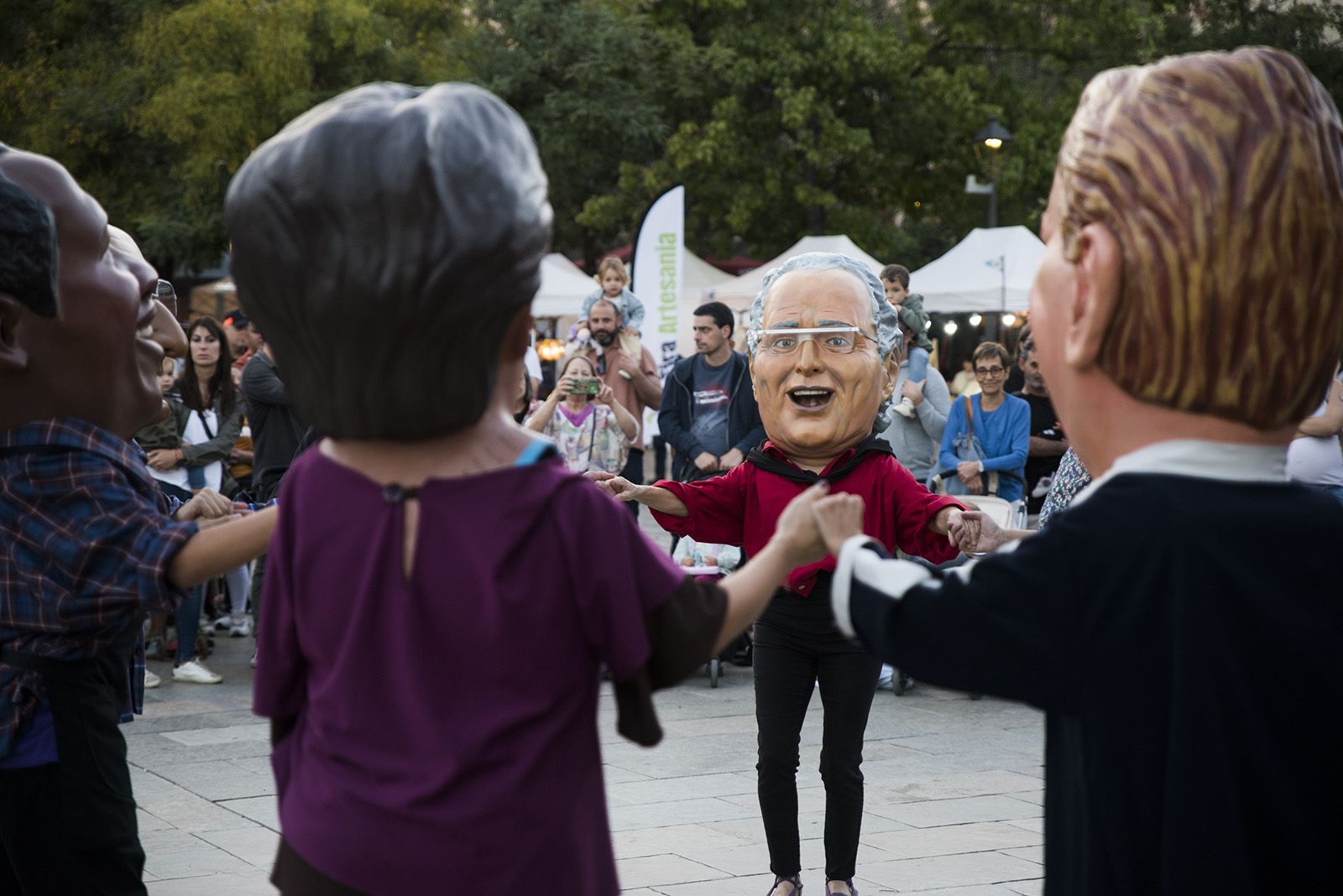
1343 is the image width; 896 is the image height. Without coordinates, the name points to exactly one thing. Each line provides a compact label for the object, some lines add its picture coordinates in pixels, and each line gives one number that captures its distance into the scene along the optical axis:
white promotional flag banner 13.09
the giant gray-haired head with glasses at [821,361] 4.25
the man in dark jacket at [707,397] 8.64
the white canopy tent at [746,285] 18.20
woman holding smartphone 8.41
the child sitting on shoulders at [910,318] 8.02
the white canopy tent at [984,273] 17.19
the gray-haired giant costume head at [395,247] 2.24
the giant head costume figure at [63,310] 2.91
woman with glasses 8.30
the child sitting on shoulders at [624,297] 10.11
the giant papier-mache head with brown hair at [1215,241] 2.29
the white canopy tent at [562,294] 18.02
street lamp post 19.06
